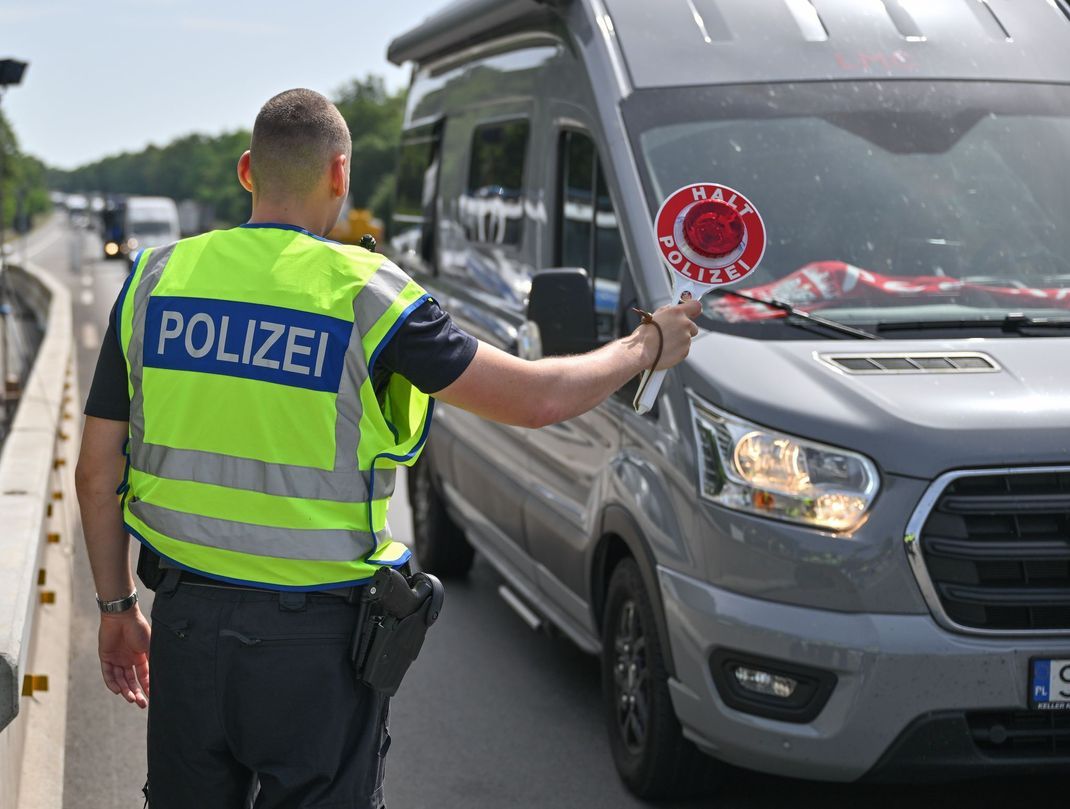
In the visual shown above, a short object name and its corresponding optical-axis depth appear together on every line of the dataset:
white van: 62.16
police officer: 2.96
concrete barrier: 4.44
